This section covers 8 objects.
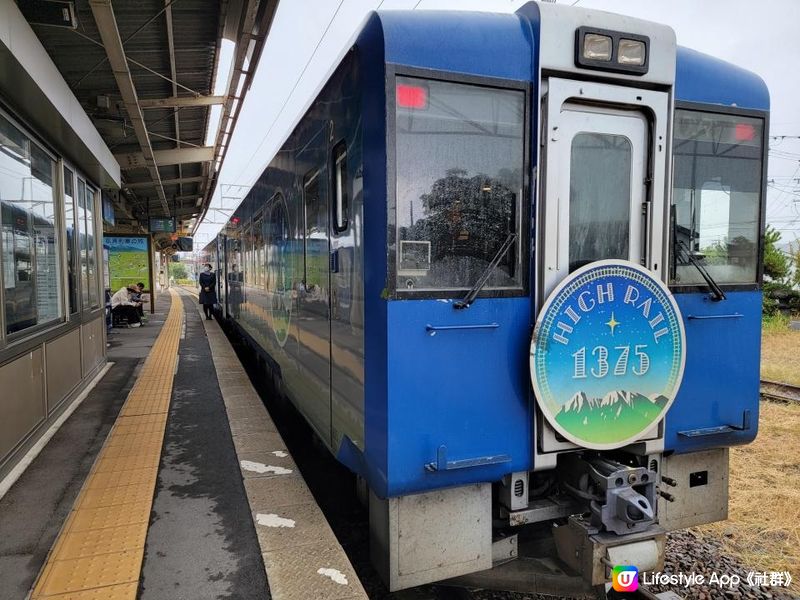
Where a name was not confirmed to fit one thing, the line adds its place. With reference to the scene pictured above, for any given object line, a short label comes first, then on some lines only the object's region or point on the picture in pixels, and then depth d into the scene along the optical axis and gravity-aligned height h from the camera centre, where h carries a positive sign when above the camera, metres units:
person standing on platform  17.88 -0.62
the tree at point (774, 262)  20.23 +0.37
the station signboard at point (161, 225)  20.14 +1.72
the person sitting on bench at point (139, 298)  15.05 -0.77
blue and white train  2.35 -0.05
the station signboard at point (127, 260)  15.83 +0.32
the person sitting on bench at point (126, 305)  14.31 -0.94
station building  4.27 +1.41
